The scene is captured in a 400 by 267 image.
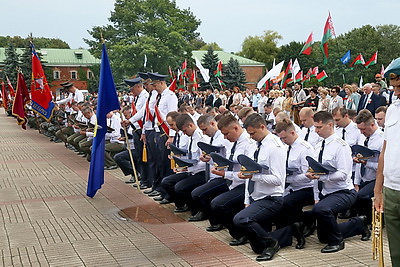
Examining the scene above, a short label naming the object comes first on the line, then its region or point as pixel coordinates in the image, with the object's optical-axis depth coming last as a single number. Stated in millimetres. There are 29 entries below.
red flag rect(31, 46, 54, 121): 17688
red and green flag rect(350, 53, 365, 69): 27797
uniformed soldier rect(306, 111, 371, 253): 6363
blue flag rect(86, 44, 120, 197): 9781
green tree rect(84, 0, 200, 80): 60500
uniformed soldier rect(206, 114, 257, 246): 6902
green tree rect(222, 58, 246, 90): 58938
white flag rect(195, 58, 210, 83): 24975
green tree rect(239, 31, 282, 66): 90500
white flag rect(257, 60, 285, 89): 25984
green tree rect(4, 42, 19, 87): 53297
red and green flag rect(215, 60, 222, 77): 32812
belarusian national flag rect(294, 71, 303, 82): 28364
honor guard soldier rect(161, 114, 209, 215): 8281
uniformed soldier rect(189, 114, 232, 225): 7625
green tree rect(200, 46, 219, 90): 57953
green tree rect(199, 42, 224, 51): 103769
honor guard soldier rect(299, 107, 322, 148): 8516
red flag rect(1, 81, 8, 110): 34275
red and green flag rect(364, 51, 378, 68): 27850
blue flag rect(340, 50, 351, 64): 26881
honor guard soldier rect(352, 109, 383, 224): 7352
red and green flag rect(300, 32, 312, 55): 20578
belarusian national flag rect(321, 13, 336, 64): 18625
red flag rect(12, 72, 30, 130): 20297
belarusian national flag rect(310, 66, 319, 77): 31539
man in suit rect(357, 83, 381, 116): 16172
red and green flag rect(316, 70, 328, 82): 27391
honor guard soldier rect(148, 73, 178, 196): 10352
